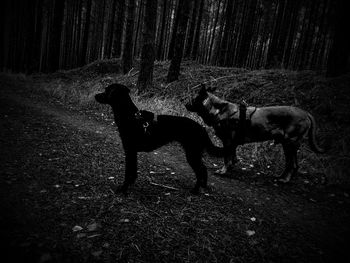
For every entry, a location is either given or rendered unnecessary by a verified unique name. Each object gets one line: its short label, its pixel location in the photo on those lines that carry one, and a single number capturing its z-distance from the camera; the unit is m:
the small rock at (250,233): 3.11
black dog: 3.61
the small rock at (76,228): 2.75
